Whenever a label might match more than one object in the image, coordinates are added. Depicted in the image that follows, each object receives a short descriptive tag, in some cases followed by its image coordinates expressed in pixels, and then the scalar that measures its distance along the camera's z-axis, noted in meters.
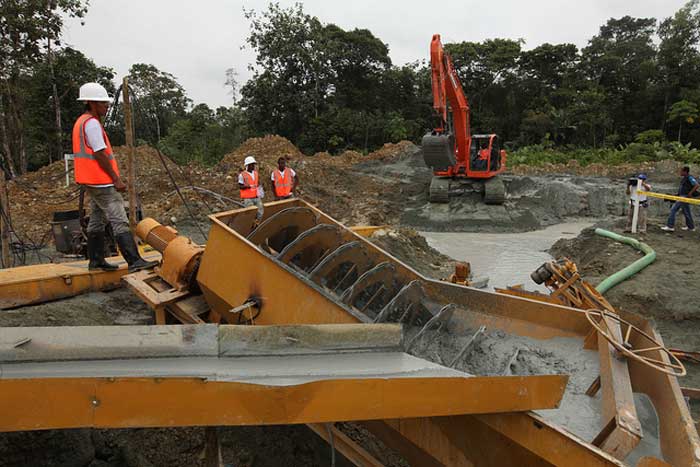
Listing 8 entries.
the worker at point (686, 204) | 9.19
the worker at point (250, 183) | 6.89
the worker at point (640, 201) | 8.70
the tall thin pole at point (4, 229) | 4.72
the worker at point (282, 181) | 7.33
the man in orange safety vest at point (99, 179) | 3.43
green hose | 6.02
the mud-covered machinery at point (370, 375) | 1.56
